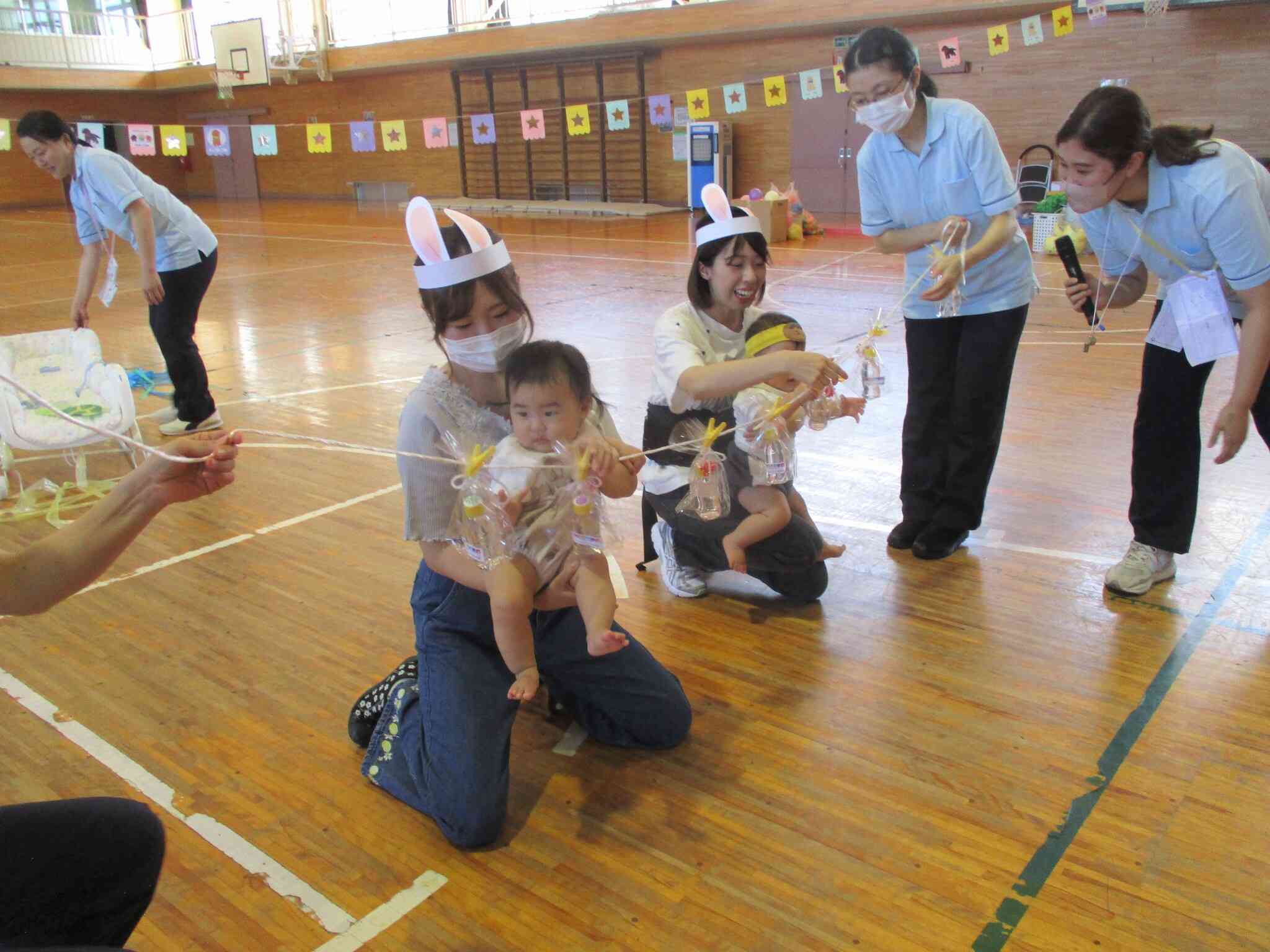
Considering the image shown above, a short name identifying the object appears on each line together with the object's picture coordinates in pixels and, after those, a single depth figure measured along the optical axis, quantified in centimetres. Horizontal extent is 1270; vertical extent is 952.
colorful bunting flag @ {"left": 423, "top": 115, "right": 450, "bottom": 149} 1332
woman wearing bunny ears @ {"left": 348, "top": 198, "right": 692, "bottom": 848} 194
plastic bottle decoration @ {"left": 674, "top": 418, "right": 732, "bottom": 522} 226
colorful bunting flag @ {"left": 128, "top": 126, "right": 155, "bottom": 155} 1323
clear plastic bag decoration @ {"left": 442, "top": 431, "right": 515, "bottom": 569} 195
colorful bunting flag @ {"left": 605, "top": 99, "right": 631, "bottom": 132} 1480
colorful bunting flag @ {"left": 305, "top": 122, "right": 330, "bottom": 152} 1182
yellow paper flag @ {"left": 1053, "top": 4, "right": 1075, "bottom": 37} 1028
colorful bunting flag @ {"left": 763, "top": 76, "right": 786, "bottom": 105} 1062
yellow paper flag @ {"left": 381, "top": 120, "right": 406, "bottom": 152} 1191
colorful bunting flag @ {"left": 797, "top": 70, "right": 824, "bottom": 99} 1107
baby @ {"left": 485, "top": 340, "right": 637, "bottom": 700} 196
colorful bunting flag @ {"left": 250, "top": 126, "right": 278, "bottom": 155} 1400
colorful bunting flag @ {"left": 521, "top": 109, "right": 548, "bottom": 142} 1214
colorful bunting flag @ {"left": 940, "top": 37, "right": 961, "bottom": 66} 1178
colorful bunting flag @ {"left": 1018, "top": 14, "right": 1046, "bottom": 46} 1048
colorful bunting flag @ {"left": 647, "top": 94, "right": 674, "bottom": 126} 1383
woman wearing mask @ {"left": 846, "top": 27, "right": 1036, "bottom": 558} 271
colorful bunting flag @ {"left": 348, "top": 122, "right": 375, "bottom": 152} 1398
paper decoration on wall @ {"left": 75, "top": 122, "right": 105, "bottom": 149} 1715
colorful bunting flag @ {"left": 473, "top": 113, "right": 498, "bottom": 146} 1429
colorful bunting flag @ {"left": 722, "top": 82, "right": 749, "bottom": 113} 1341
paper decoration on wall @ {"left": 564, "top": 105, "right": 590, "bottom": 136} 1141
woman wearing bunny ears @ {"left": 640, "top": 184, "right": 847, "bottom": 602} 234
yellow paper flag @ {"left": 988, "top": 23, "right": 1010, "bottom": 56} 1046
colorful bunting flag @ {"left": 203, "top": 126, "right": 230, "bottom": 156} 1784
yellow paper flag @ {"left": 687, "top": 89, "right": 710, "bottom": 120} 1077
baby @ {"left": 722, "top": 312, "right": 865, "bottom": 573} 243
